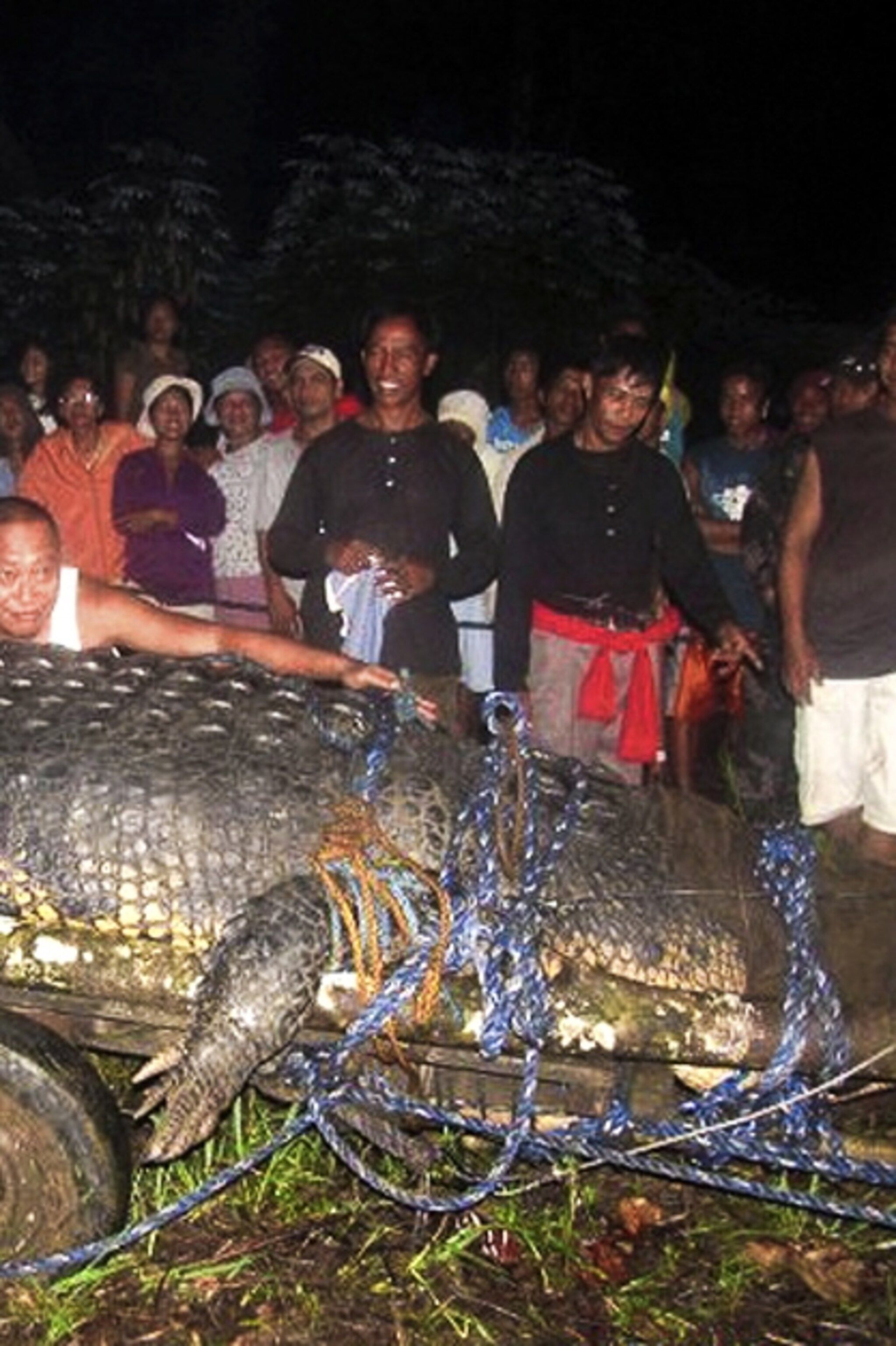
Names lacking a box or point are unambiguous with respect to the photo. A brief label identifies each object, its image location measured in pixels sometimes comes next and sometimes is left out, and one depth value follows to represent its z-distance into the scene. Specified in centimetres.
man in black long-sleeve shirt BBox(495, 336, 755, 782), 444
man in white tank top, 362
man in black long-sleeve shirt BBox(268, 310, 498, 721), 445
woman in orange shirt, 576
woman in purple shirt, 568
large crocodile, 291
